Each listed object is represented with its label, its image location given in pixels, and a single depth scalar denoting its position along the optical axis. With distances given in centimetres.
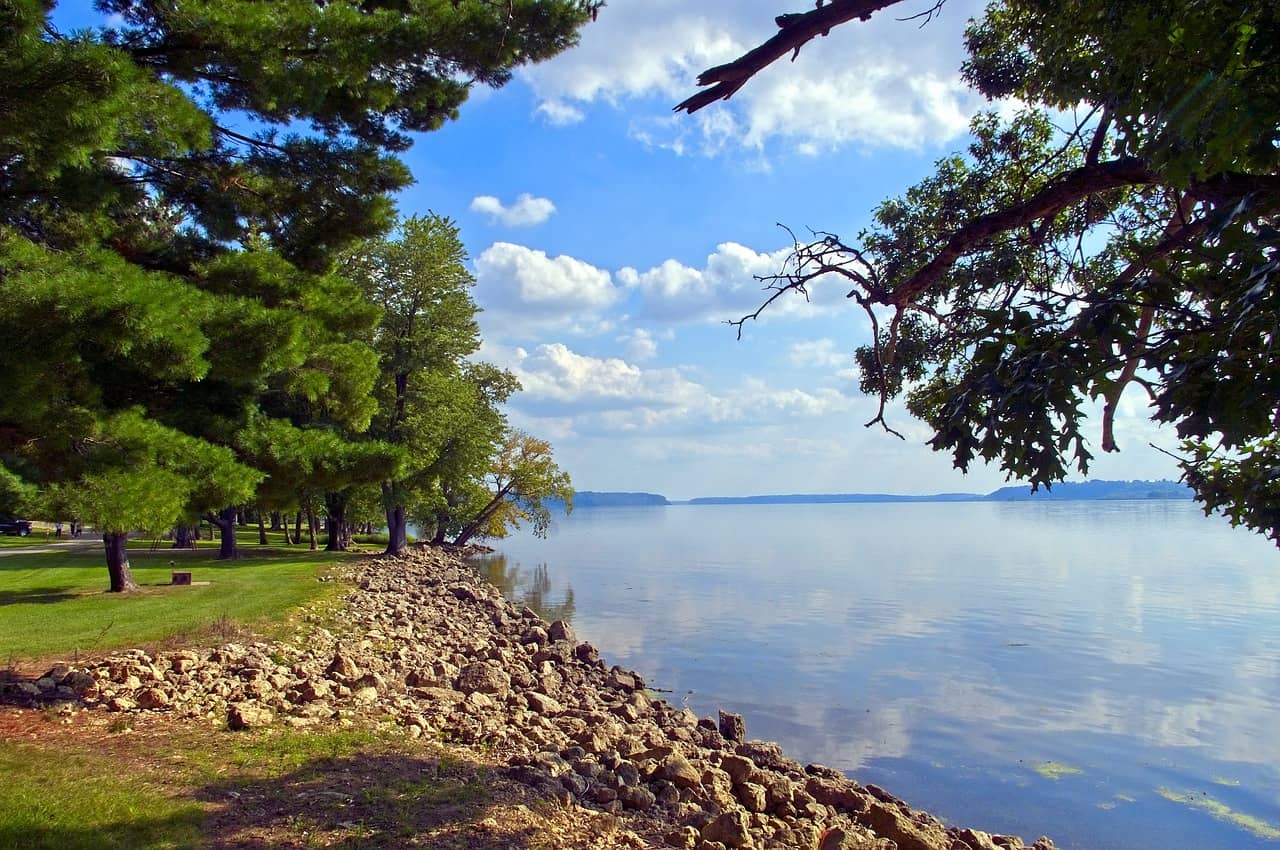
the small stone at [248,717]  720
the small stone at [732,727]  1088
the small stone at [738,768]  773
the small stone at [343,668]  941
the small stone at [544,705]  972
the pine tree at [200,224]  627
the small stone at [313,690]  830
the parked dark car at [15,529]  4544
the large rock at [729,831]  583
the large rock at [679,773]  706
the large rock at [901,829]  673
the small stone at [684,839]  562
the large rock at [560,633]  1667
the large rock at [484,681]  1011
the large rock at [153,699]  775
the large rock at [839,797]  763
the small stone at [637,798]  638
